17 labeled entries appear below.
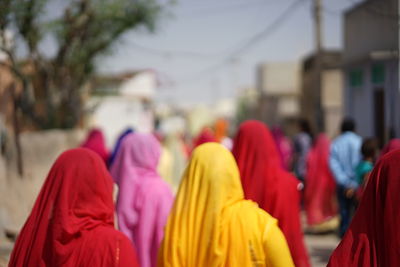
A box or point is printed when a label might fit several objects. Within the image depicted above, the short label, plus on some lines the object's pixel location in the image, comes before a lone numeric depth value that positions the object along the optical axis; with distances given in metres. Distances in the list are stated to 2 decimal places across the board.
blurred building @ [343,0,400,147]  10.04
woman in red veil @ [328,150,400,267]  2.63
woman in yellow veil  3.07
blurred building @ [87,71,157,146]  31.25
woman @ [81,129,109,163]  8.29
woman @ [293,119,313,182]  11.81
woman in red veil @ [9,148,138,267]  2.96
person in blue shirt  8.55
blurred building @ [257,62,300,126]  34.71
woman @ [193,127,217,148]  10.10
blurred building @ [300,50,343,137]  19.94
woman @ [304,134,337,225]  10.61
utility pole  15.87
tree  12.07
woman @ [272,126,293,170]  13.03
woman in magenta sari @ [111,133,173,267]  4.73
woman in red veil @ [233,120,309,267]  4.55
